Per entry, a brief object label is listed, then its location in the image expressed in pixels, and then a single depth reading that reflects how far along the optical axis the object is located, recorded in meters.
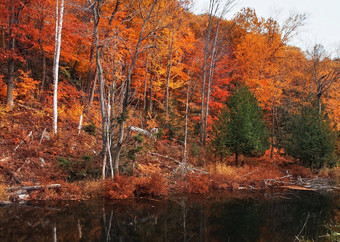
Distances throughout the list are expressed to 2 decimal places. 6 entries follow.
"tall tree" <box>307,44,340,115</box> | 21.25
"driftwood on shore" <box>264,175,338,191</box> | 14.53
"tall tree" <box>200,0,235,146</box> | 17.75
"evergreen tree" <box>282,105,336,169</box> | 17.12
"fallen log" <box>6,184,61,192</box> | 8.85
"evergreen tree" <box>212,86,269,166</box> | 15.57
